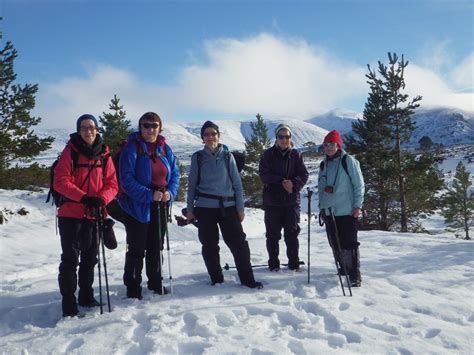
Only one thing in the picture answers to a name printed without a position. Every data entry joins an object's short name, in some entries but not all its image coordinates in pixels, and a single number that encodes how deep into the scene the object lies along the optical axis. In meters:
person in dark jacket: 6.10
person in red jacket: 4.29
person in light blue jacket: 5.55
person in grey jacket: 5.27
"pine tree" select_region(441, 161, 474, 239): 29.02
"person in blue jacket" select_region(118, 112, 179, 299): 4.75
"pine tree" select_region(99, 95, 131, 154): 23.89
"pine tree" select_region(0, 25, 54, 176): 16.83
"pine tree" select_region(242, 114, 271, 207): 29.14
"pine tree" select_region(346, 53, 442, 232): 20.47
